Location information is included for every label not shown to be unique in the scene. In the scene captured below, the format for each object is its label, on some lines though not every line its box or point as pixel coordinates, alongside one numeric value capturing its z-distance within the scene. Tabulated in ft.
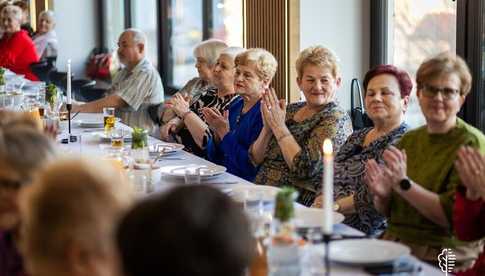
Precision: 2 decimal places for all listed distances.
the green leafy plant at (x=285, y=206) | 7.44
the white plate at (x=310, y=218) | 9.61
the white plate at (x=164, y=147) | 15.56
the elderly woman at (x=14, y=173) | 7.10
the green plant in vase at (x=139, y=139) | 13.03
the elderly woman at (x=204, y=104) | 17.53
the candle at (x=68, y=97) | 17.21
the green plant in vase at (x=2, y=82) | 23.11
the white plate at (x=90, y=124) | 19.49
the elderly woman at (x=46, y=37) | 37.42
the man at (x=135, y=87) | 22.95
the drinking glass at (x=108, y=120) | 17.12
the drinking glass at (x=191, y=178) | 12.74
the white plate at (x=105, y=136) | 16.88
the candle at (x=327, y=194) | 6.84
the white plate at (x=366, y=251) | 8.18
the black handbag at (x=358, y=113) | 15.52
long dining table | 8.15
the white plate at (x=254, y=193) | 10.06
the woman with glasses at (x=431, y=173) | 10.71
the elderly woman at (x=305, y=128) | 13.87
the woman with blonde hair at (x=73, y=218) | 5.30
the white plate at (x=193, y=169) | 13.12
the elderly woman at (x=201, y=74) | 19.15
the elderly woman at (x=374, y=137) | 12.57
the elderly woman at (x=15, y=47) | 34.47
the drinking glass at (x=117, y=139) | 14.28
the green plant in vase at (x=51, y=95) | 17.38
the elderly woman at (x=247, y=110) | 15.53
